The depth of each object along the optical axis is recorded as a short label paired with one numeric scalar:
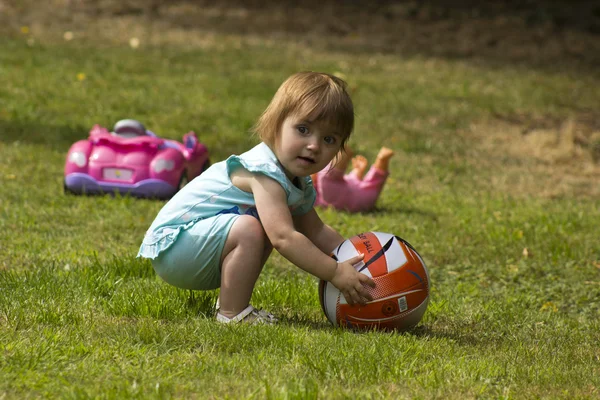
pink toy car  13.75
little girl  7.77
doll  13.84
